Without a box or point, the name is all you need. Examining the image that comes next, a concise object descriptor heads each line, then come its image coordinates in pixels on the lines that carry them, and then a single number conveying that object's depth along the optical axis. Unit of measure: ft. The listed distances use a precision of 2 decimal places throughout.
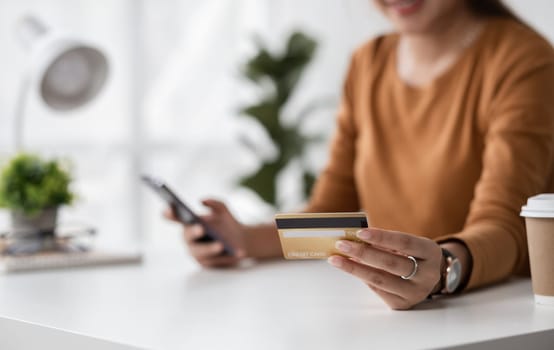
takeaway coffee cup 4.45
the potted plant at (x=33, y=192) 6.07
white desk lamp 6.56
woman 4.93
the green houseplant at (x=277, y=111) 10.92
